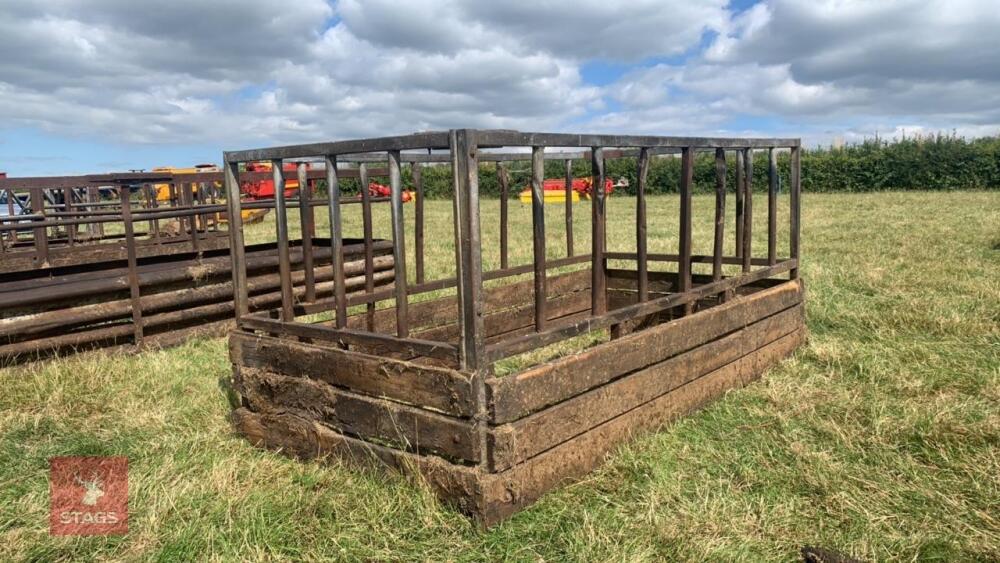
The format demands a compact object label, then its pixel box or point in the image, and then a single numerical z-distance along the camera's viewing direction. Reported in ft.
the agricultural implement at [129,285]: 17.06
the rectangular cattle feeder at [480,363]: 8.92
